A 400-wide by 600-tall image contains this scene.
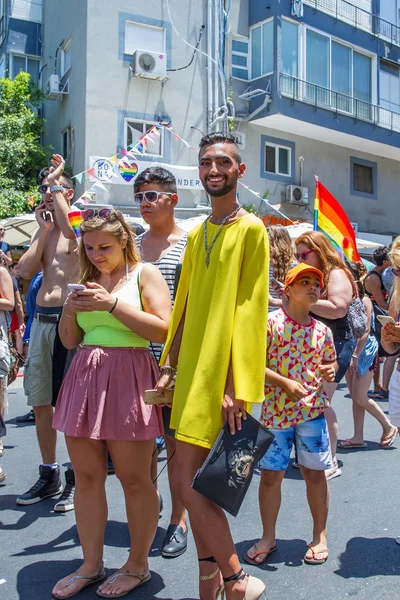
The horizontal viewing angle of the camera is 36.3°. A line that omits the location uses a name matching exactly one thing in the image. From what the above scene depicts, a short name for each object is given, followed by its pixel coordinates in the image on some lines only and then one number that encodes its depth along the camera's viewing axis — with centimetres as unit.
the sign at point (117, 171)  1375
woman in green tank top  303
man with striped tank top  371
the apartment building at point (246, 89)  1669
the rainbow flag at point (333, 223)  636
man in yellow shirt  257
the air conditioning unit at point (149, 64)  1658
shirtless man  434
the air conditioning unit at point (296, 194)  1964
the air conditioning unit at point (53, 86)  1798
